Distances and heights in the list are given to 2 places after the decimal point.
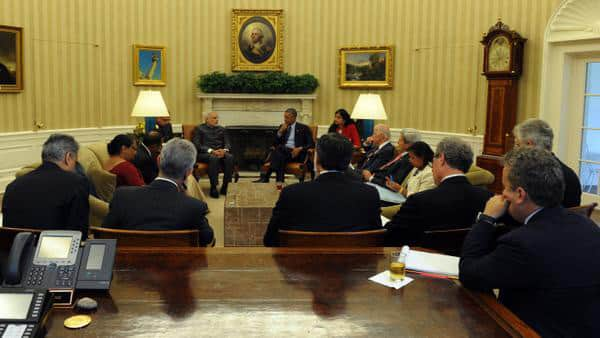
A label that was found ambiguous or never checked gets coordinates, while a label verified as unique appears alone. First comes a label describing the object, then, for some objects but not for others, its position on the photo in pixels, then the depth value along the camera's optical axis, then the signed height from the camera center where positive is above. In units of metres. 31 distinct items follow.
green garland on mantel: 10.62 +0.43
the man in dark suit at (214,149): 8.95 -0.68
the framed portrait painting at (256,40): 10.92 +1.25
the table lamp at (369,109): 8.91 +0.01
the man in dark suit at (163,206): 3.11 -0.55
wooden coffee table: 5.48 -1.07
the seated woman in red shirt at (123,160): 5.09 -0.51
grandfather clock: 8.48 +0.34
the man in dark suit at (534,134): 4.46 -0.16
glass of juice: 2.34 -0.65
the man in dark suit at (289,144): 9.21 -0.58
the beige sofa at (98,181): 4.38 -0.66
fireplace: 10.77 -0.67
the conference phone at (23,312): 1.73 -0.65
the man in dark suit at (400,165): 5.94 -0.57
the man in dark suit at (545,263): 2.12 -0.55
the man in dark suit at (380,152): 6.82 -0.50
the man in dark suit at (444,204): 3.46 -0.55
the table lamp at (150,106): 8.70 -0.02
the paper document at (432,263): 2.49 -0.67
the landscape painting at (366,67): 10.63 +0.77
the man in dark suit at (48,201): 3.50 -0.59
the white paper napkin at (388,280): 2.30 -0.69
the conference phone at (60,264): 2.05 -0.60
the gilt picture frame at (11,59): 8.62 +0.63
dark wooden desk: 1.85 -0.70
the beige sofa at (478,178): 4.94 -0.57
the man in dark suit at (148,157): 6.33 -0.59
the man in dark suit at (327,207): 3.30 -0.56
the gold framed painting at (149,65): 10.66 +0.71
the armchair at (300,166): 9.01 -0.92
